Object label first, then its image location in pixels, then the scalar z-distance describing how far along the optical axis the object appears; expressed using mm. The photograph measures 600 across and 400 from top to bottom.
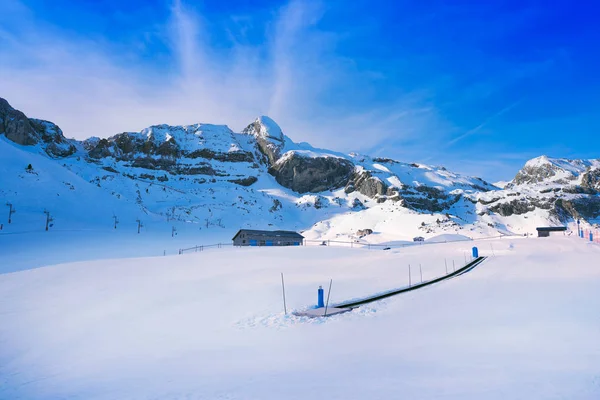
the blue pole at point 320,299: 15539
